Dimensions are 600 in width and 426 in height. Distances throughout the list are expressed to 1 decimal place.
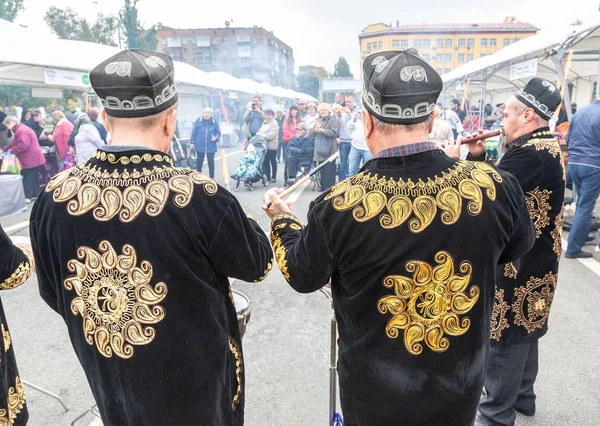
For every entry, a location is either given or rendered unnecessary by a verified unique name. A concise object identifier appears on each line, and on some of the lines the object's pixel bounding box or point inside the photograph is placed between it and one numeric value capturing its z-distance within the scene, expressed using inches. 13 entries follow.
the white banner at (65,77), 358.1
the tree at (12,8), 1464.1
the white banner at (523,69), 348.8
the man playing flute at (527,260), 84.4
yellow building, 3302.2
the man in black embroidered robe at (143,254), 51.6
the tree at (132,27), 1819.6
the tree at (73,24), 1971.0
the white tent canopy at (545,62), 280.1
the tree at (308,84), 3074.1
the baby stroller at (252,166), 382.3
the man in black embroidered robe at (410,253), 50.6
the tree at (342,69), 3875.5
